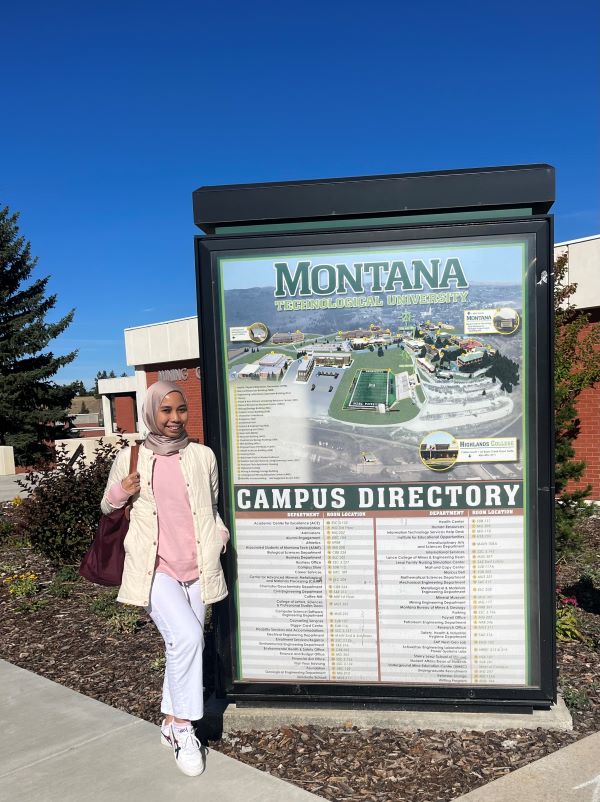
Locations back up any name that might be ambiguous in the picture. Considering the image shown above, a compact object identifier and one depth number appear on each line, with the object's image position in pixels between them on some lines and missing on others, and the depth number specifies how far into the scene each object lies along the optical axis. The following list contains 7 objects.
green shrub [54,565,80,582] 7.21
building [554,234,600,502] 10.74
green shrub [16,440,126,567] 7.65
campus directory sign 3.51
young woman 3.38
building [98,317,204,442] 20.64
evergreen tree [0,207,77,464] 28.06
